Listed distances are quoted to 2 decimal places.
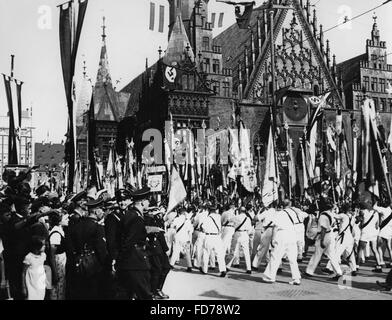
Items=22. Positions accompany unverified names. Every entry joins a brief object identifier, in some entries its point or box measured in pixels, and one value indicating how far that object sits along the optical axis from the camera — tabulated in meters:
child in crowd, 7.16
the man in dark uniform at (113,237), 7.73
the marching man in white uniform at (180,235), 15.22
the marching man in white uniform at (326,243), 12.20
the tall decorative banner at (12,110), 18.14
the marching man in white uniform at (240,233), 14.73
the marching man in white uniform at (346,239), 13.02
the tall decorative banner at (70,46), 9.72
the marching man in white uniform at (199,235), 14.01
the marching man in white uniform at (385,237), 13.81
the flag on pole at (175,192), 12.84
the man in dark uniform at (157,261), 9.77
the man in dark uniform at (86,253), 7.69
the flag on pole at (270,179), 15.24
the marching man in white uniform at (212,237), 13.64
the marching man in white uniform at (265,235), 14.03
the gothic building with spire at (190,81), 46.56
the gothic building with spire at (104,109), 62.53
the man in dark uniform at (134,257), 7.71
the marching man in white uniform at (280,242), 11.89
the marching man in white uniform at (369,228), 14.43
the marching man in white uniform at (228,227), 14.99
